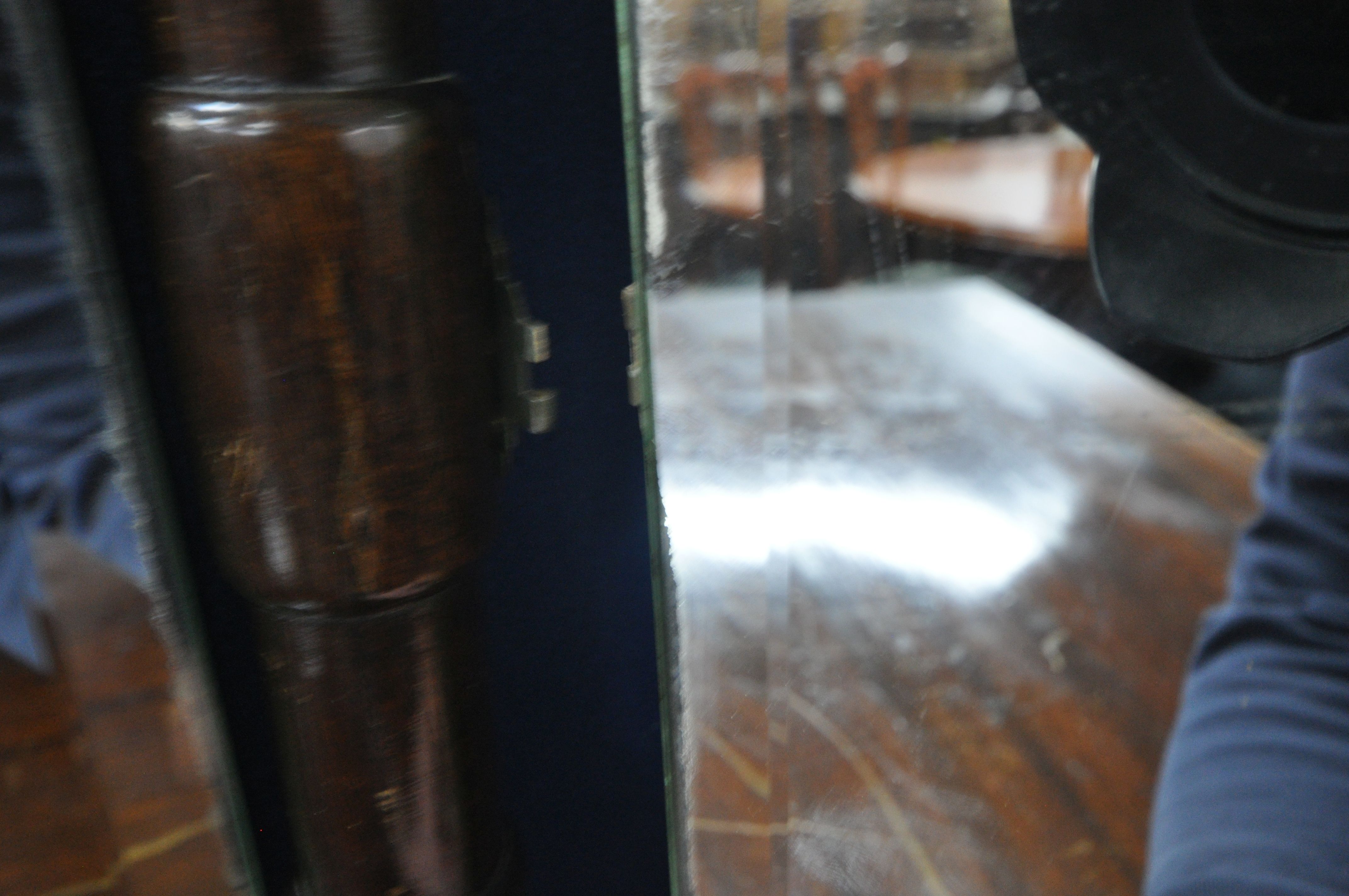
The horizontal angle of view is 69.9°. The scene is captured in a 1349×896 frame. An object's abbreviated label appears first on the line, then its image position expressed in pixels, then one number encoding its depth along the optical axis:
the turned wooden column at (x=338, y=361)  0.19
